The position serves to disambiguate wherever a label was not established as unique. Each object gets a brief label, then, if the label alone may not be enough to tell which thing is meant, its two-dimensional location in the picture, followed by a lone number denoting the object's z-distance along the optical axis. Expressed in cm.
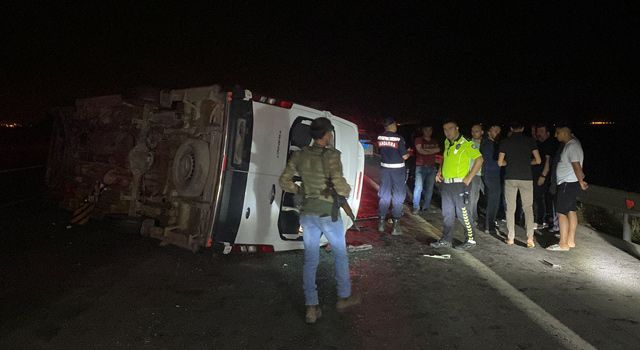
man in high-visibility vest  598
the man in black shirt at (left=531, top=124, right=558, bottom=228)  738
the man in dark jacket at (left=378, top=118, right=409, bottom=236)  684
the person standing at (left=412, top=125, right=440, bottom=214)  858
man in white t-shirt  599
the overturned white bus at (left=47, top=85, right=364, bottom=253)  464
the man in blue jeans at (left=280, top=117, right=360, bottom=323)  377
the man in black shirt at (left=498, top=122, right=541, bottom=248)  630
